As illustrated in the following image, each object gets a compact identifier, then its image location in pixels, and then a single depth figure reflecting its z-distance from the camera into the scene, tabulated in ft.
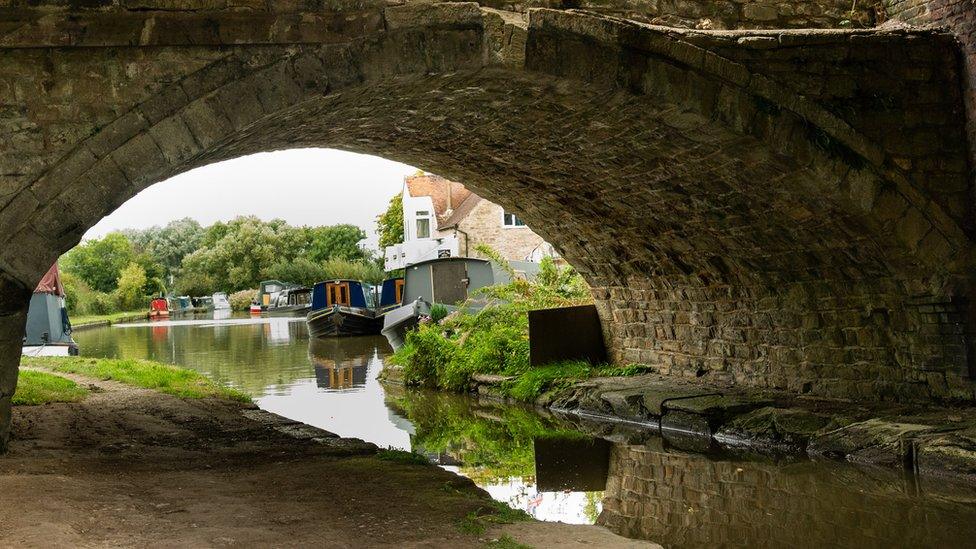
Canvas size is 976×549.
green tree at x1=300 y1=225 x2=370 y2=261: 208.95
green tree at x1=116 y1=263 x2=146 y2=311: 189.37
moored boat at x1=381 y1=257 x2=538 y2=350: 67.56
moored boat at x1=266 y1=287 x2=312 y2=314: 157.75
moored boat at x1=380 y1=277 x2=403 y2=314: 89.45
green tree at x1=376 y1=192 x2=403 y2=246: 142.10
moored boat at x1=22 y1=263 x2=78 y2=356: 57.30
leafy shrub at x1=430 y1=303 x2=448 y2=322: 54.34
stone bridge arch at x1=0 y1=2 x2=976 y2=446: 18.52
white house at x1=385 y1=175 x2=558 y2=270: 93.61
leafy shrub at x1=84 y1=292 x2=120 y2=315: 169.99
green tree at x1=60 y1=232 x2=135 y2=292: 207.10
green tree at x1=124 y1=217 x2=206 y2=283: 252.01
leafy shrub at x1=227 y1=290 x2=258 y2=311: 193.47
